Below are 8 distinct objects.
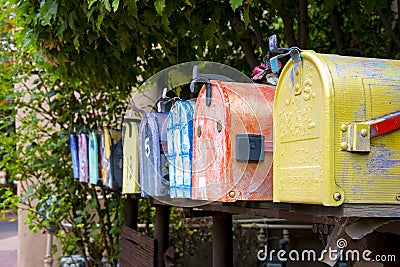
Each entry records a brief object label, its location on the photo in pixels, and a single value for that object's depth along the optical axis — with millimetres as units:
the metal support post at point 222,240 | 2602
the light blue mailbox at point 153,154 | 2199
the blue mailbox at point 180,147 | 2034
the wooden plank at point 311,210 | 1711
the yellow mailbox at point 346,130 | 1697
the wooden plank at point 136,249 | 2991
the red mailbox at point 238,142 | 1891
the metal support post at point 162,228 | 3002
